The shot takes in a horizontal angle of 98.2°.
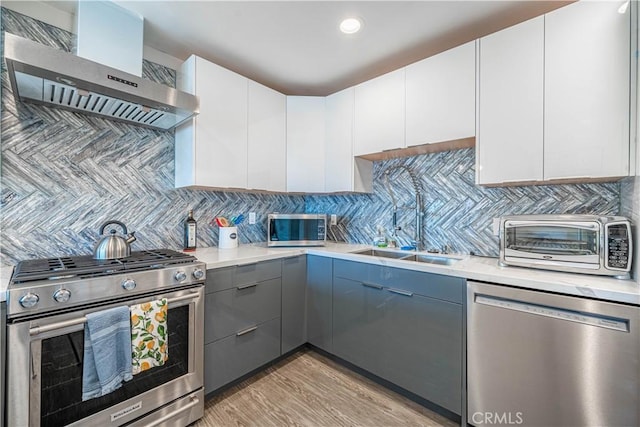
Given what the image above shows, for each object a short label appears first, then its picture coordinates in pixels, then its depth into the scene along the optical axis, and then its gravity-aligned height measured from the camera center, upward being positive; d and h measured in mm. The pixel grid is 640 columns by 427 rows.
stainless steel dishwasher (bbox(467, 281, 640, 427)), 1142 -656
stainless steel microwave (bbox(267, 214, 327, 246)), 2385 -138
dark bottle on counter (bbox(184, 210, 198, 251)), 2197 -163
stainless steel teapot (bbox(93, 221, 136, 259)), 1576 -203
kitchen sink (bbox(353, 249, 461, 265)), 1987 -321
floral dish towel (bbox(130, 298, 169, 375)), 1312 -597
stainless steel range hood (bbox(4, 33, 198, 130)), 1190 +634
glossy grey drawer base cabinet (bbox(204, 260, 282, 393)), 1718 -721
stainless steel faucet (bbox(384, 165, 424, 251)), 2258 +70
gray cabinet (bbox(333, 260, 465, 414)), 1563 -719
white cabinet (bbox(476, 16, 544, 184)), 1530 +649
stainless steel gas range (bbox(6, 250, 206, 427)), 1085 -566
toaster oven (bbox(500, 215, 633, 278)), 1297 -134
